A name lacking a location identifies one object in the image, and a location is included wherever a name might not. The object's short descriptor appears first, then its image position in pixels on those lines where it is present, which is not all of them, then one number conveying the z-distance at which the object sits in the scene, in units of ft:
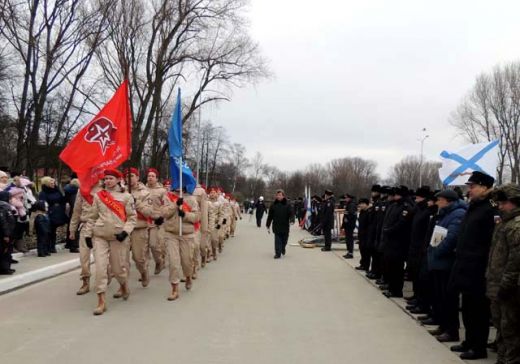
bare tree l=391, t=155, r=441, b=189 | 327.51
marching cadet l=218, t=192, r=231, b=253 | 54.95
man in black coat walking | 50.72
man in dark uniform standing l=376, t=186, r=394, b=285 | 31.94
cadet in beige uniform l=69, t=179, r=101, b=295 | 29.63
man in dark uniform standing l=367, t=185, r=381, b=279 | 36.78
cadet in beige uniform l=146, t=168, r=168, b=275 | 31.99
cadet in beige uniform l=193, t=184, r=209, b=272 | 33.40
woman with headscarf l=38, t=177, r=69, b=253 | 44.39
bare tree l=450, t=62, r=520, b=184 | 166.30
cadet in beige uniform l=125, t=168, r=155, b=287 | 31.45
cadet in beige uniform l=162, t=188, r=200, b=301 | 28.81
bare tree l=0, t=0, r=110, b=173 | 72.54
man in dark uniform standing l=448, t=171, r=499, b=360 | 18.57
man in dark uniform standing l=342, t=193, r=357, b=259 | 52.29
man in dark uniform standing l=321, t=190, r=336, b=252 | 58.49
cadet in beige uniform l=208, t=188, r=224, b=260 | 48.26
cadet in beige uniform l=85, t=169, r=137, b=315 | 24.90
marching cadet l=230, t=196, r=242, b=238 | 80.43
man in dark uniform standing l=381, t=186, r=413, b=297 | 29.48
